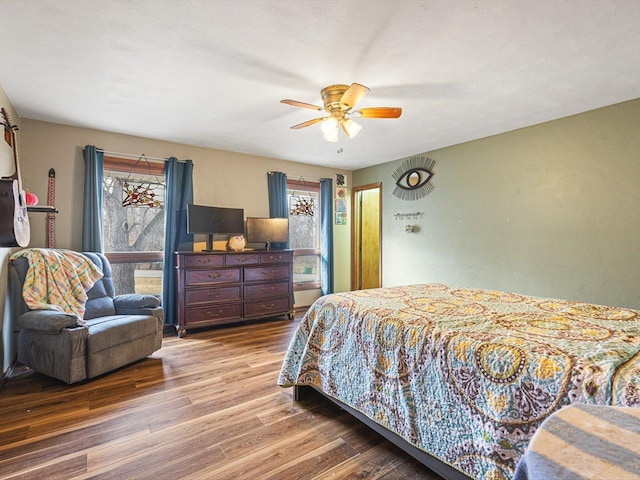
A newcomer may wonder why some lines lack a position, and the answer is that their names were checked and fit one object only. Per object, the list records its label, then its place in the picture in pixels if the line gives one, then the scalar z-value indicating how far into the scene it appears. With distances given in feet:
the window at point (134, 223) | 13.62
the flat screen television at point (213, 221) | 14.30
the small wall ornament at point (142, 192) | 13.94
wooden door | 20.22
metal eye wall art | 16.01
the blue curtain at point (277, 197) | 17.02
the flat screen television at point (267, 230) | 16.08
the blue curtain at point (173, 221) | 14.14
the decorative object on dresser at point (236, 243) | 15.46
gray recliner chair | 8.82
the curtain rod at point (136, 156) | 13.23
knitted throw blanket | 9.63
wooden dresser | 13.64
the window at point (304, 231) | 18.51
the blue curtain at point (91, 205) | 12.44
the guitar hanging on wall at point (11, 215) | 7.38
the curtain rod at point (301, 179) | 18.14
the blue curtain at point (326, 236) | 18.84
